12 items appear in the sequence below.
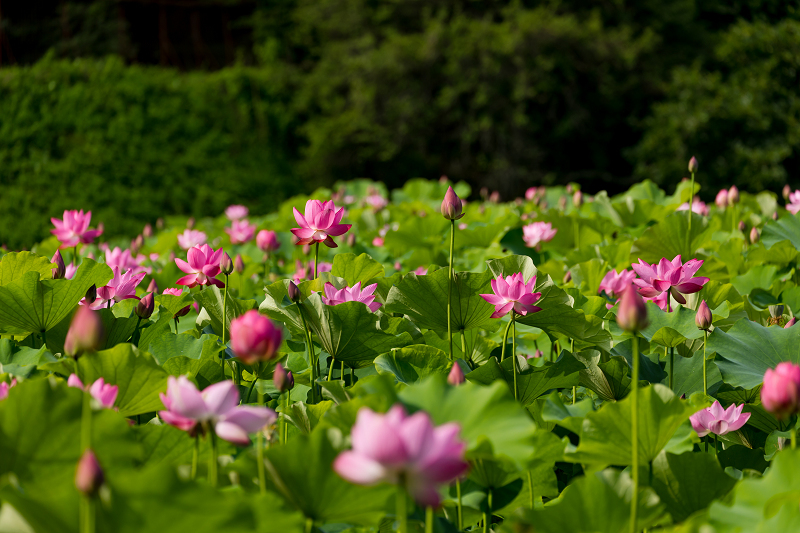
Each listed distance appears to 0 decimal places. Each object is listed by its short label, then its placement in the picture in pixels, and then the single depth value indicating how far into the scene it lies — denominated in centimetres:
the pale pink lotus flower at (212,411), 617
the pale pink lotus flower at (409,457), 585
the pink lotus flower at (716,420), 673
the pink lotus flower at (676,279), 716
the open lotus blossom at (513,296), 688
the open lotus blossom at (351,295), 710
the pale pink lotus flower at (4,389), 636
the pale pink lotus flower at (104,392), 637
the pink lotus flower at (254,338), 620
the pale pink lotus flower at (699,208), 1012
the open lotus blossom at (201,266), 742
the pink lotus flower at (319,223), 741
